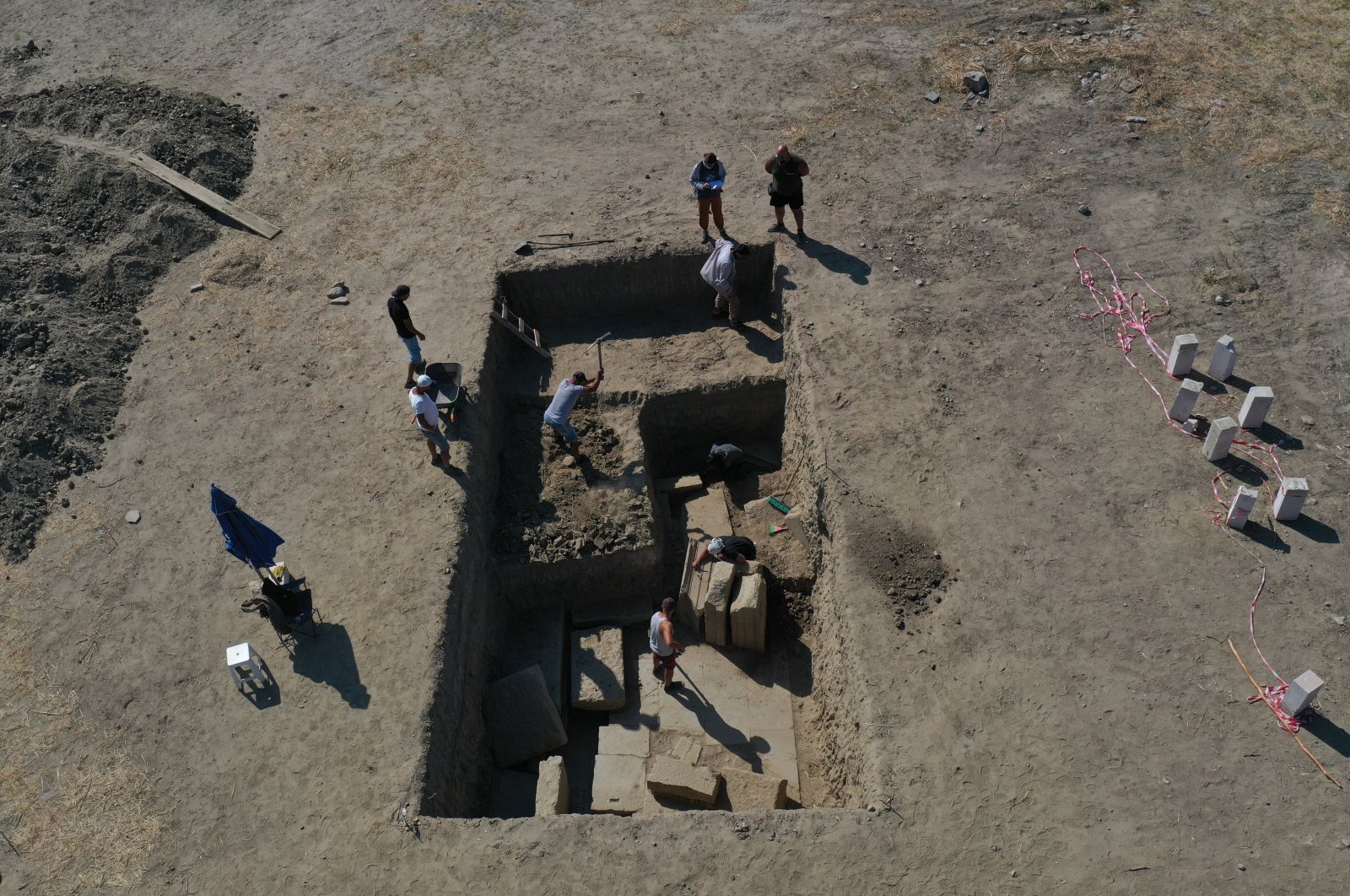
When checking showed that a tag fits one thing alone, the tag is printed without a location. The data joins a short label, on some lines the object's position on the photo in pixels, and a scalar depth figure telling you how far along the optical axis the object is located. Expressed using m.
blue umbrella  8.34
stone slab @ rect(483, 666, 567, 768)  9.60
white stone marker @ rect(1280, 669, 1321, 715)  7.48
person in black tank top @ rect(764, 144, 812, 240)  11.99
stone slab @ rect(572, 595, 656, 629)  10.86
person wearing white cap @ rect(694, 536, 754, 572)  10.52
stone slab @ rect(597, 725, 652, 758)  9.60
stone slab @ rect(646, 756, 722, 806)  8.84
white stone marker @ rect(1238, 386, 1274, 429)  9.76
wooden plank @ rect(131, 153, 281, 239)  13.59
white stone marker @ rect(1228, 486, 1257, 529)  8.83
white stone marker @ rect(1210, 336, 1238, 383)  10.35
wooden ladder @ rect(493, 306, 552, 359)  11.98
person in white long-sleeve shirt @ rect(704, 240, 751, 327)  11.85
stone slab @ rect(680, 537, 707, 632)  10.58
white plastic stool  8.44
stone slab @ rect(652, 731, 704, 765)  9.43
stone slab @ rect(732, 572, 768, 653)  10.13
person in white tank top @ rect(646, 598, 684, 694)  9.41
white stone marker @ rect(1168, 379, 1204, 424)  9.79
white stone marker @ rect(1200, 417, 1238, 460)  9.42
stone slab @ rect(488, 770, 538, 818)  9.41
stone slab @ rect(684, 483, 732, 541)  11.48
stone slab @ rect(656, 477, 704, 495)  12.13
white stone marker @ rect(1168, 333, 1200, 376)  10.31
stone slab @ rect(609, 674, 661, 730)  10.12
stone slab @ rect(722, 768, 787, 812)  8.87
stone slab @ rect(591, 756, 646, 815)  9.19
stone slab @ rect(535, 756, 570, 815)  8.79
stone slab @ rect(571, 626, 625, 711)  10.05
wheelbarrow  10.66
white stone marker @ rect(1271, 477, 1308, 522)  8.91
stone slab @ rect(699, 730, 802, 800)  9.57
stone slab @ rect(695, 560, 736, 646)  10.23
